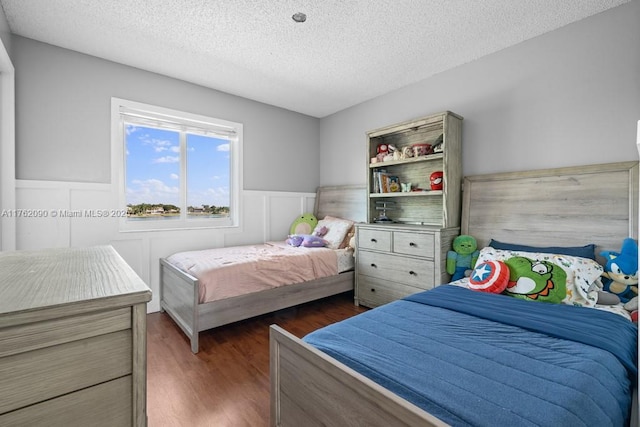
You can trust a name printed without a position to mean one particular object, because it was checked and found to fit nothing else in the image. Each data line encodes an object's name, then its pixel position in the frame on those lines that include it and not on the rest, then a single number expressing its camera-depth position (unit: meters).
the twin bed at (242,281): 2.33
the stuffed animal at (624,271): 1.78
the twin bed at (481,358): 0.87
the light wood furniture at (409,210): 2.68
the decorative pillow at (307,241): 3.41
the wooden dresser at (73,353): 0.53
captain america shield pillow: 1.88
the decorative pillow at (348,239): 3.54
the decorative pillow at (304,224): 4.02
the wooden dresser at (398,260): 2.59
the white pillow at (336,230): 3.55
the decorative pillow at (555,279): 1.72
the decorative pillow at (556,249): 2.04
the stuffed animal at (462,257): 2.54
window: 3.03
